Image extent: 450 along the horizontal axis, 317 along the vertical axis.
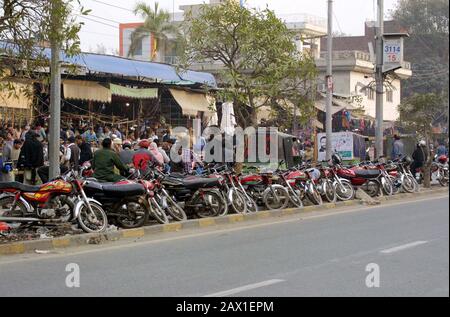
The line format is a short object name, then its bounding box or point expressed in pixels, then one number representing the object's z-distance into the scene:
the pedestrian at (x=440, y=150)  29.09
